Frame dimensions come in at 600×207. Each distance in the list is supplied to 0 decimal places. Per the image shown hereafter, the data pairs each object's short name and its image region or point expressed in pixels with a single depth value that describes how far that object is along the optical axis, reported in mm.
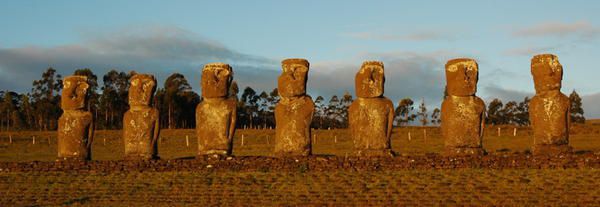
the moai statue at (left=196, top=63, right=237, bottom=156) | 21984
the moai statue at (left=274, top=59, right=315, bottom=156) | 21594
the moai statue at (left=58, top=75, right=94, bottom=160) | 22766
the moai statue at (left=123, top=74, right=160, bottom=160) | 22422
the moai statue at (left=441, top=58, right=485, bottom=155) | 21469
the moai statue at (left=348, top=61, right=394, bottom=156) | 21516
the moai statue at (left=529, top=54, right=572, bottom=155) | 21438
